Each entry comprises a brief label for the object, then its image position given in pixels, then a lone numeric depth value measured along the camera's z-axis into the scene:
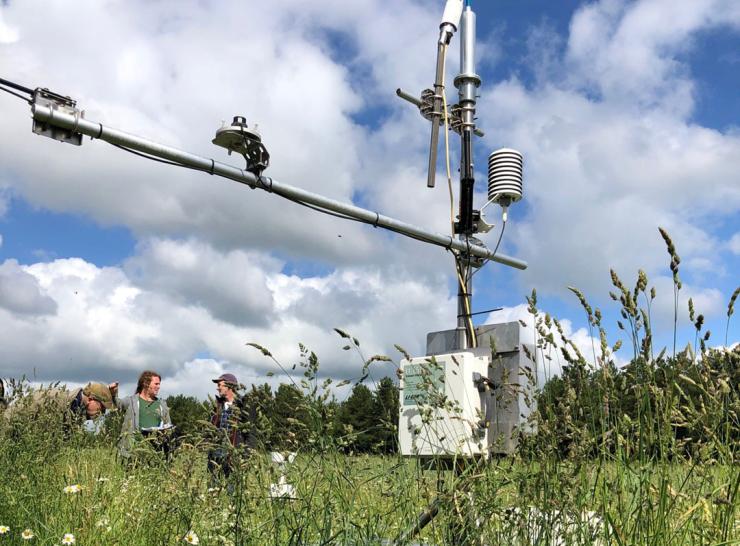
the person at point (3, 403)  5.44
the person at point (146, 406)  7.14
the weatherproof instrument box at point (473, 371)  5.18
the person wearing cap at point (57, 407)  5.12
